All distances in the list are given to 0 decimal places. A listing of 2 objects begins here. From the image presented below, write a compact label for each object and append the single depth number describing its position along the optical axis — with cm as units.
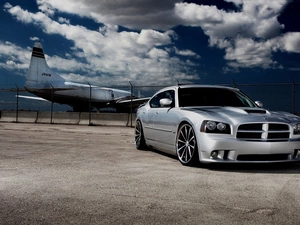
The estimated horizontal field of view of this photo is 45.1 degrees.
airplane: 3950
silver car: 577
